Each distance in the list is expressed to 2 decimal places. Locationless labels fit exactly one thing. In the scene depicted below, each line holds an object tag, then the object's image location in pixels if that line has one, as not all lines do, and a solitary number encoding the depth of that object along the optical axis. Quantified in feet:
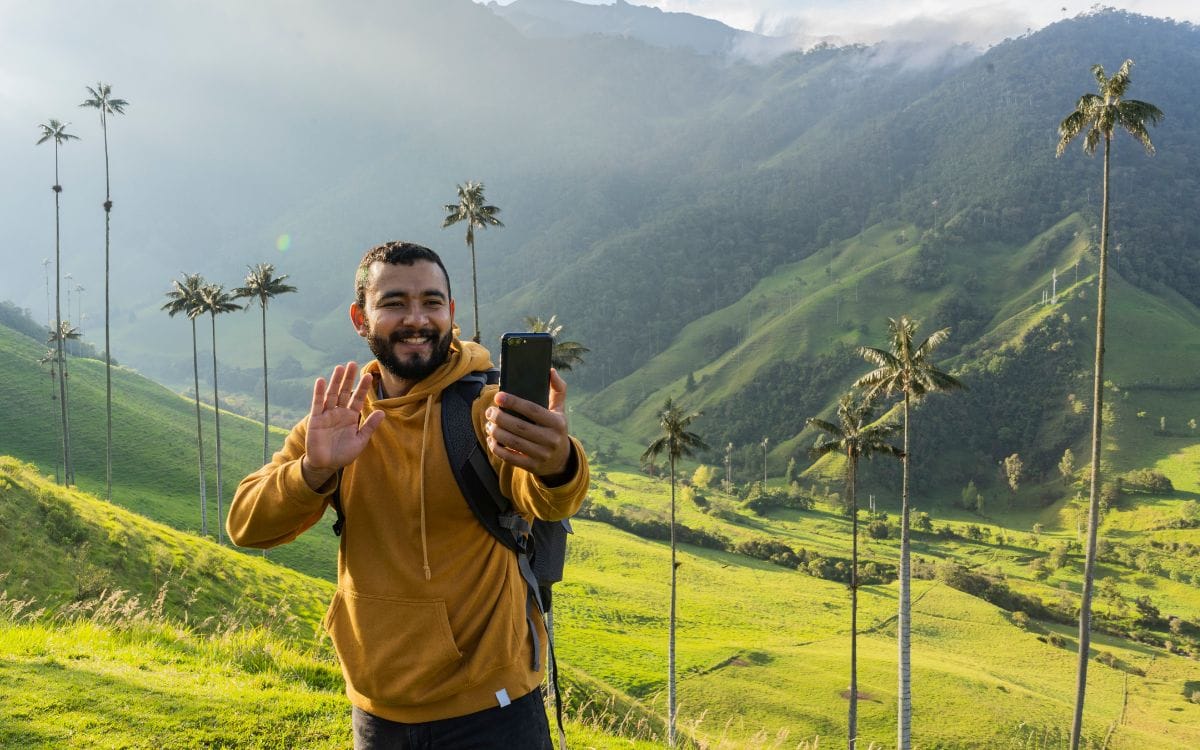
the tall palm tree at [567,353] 110.58
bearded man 10.82
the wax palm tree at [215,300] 154.92
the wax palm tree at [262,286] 152.97
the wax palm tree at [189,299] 153.79
